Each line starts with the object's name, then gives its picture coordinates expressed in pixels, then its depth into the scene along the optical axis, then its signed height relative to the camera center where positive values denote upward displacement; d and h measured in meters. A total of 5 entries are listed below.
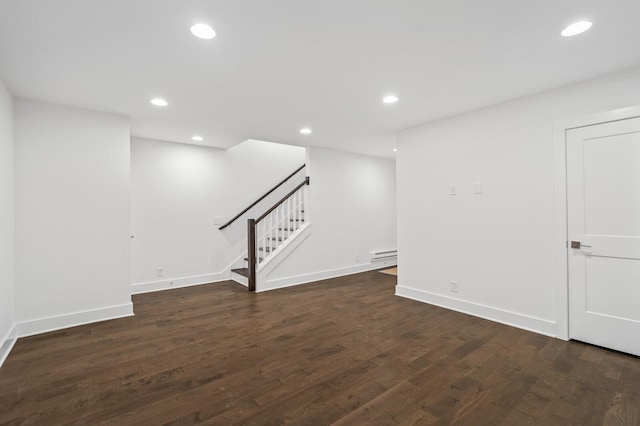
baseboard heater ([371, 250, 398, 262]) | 6.46 -0.93
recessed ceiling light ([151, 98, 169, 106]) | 3.29 +1.26
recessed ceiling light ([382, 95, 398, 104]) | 3.25 +1.23
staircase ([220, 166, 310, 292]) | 4.87 -0.36
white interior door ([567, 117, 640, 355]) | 2.60 -0.22
